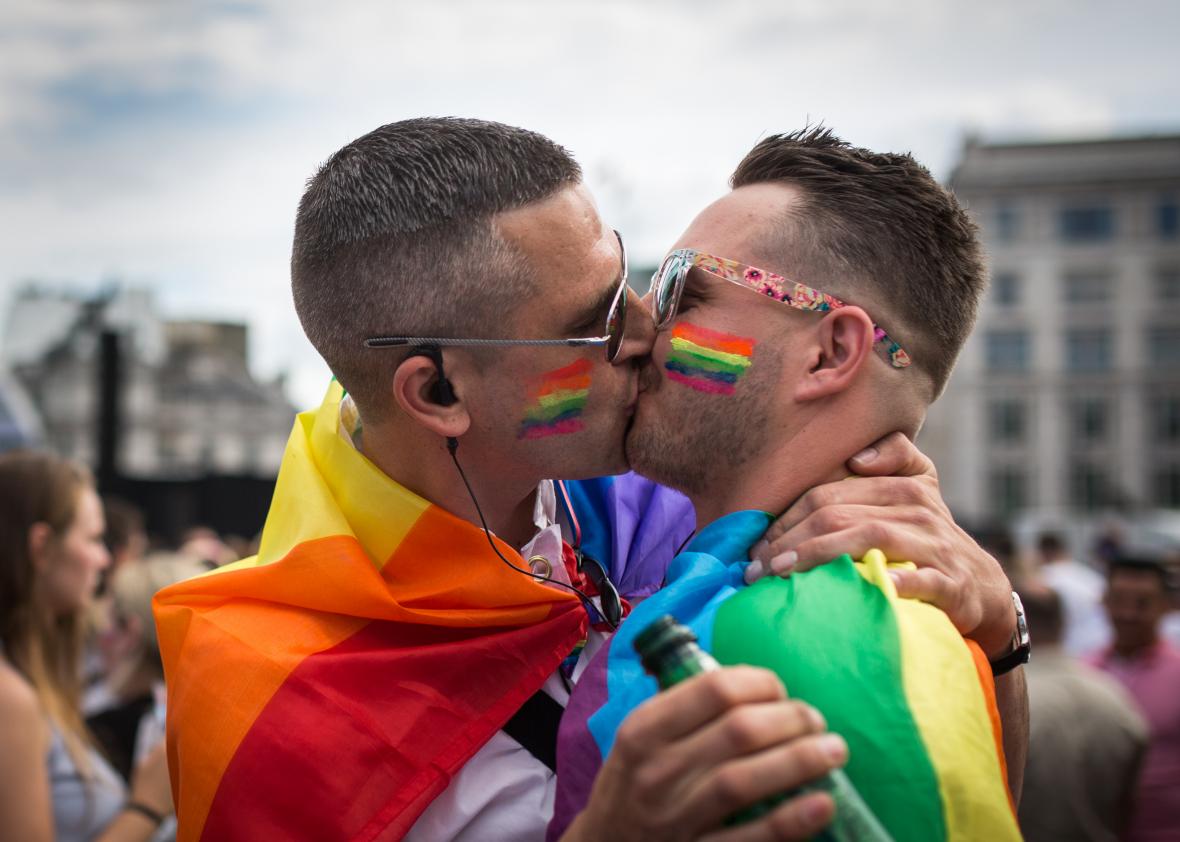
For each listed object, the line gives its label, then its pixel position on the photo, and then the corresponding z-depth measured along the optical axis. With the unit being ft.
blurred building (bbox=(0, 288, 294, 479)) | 154.30
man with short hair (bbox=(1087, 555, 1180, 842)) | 16.25
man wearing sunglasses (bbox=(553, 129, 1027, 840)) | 6.19
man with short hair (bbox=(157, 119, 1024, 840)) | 7.14
